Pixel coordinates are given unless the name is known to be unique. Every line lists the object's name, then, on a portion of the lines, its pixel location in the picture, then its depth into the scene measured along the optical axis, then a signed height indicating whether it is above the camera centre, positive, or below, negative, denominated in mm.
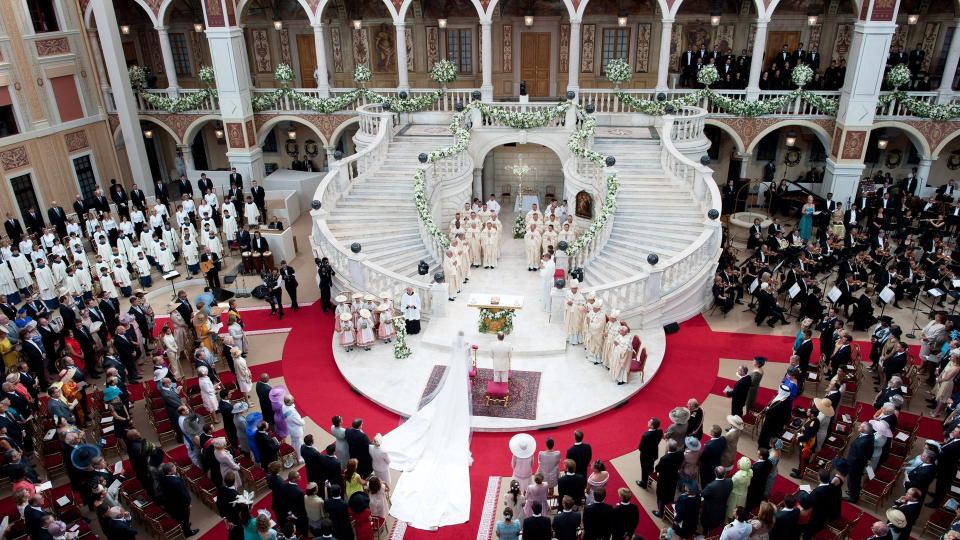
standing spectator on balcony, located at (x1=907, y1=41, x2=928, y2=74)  23812 -1468
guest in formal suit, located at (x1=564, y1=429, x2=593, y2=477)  10023 -6201
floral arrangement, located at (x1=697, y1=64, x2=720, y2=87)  23469 -1823
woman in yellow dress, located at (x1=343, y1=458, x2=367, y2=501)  9459 -6196
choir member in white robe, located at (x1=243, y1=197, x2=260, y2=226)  22531 -5898
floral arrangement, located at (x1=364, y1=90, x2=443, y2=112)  24469 -2653
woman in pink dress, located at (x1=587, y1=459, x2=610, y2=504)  9109 -5965
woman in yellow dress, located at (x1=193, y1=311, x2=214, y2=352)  14539 -6181
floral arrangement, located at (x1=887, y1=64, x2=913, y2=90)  22328 -1869
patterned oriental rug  12758 -7024
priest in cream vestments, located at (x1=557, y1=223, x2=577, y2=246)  18484 -5595
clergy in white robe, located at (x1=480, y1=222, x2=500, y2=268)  18750 -5924
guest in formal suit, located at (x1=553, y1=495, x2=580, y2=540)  8562 -6165
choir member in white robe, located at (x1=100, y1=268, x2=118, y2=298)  17188 -6277
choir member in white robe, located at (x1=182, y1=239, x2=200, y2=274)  19531 -6325
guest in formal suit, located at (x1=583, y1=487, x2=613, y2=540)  8930 -6384
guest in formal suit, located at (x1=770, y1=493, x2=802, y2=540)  8578 -6196
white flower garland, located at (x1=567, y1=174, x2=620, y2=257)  17453 -5089
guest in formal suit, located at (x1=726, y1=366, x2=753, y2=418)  11820 -6394
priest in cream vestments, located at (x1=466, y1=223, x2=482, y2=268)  18734 -5877
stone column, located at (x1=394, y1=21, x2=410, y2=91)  25359 -1113
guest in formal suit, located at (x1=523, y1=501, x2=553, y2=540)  8664 -6263
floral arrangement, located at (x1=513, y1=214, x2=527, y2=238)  21328 -6211
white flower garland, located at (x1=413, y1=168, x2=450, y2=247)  18266 -4954
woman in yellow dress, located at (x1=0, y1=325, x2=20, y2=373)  13580 -6232
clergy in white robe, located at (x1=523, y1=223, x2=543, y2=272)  18531 -5846
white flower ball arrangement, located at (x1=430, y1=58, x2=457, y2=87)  24828 -1610
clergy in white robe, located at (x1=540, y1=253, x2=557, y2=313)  15961 -5828
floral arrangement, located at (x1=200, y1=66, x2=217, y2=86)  25984 -1578
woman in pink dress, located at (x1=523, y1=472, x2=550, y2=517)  9348 -6312
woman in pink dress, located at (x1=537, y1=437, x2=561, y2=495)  10039 -6399
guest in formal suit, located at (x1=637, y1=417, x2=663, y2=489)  10366 -6451
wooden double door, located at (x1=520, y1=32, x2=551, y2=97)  27120 -1466
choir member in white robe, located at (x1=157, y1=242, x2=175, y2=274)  18984 -6175
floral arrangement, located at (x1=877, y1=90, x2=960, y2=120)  22562 -2968
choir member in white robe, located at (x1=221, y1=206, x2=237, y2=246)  21453 -5982
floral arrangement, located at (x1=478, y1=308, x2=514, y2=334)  15000 -6325
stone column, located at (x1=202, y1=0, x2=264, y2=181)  24672 -2076
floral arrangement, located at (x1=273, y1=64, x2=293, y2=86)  25750 -1585
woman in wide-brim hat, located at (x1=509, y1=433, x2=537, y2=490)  9859 -6178
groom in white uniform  12727 -6124
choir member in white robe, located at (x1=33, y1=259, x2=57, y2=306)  18031 -6460
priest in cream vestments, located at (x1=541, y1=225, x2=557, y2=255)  18469 -5686
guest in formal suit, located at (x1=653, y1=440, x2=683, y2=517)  9867 -6465
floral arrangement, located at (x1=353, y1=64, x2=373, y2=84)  25609 -1675
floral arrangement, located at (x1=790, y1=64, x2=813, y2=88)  23078 -1828
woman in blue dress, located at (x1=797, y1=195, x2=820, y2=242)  21156 -6129
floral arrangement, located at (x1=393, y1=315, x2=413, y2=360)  14664 -6680
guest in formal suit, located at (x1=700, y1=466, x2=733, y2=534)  9164 -6358
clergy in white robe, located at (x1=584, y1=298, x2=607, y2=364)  13836 -6199
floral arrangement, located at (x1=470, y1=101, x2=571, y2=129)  22172 -2906
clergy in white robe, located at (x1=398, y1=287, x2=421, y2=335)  15188 -6133
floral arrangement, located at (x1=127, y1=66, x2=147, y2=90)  26266 -1612
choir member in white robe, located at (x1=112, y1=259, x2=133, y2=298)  18234 -6421
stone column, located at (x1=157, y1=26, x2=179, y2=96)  26125 -1108
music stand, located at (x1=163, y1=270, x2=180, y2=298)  16738 -5884
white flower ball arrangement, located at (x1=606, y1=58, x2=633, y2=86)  23875 -1616
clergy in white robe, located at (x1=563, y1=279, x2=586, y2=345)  14637 -6122
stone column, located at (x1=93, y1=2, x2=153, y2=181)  24031 -2088
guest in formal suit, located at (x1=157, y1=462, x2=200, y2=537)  9469 -6437
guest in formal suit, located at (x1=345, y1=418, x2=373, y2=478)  10352 -6263
